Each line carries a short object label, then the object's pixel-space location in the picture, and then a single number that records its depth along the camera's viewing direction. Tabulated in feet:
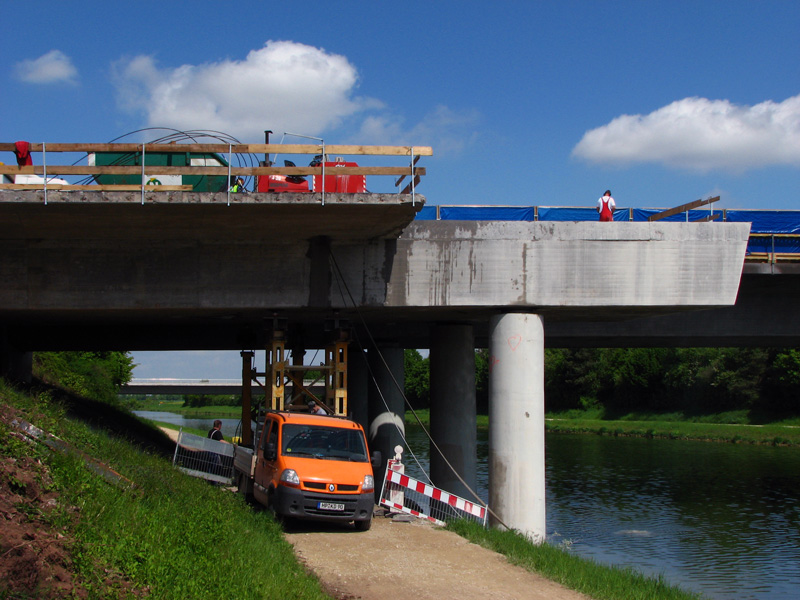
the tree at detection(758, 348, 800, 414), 193.71
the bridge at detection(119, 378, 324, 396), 243.81
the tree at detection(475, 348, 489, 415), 288.92
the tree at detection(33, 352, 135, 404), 119.03
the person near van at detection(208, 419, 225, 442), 67.77
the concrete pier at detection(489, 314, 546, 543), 50.26
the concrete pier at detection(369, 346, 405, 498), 95.91
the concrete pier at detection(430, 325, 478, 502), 70.33
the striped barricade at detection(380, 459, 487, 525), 49.75
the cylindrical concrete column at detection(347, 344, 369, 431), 110.22
